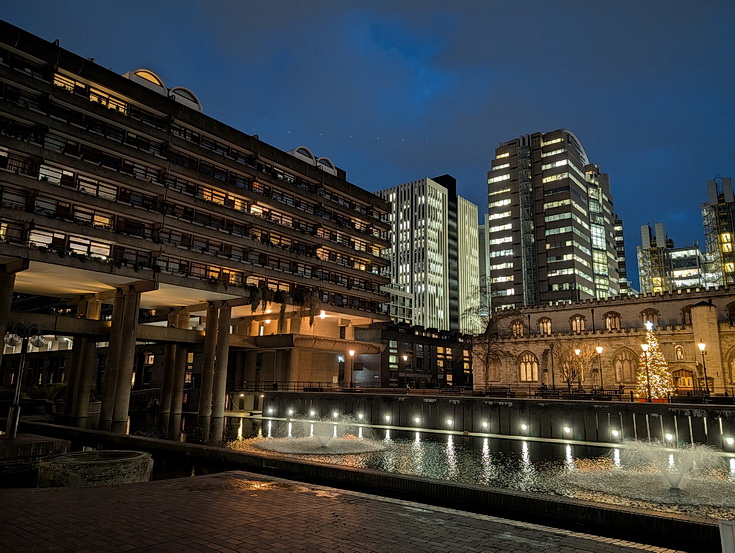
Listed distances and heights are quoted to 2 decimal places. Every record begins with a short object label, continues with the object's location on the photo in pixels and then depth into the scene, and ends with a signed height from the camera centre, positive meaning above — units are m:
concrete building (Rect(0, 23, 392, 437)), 40.28 +14.47
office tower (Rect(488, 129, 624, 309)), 120.31 +39.85
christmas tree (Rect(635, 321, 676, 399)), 42.70 +0.97
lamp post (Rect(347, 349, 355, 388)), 64.31 +1.01
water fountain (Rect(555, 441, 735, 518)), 14.35 -3.34
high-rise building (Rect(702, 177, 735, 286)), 120.90 +39.78
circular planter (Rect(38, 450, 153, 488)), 13.03 -2.55
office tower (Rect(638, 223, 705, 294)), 161.12 +39.42
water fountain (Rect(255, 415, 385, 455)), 25.50 -3.61
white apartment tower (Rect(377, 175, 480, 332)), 163.38 +43.30
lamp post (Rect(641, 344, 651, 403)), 37.84 +0.53
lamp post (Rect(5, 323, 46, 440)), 20.33 +0.67
